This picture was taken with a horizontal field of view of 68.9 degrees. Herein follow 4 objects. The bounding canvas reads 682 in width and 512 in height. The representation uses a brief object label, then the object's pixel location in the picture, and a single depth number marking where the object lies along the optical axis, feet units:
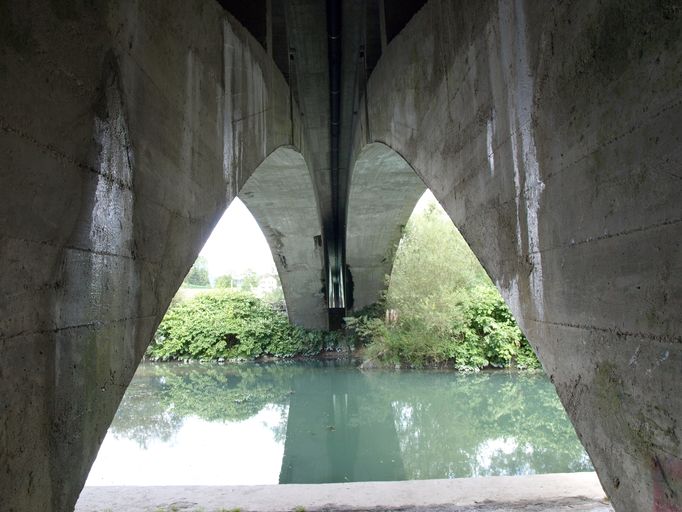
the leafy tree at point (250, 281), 74.79
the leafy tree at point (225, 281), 95.89
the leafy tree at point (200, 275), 175.00
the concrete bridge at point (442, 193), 5.19
